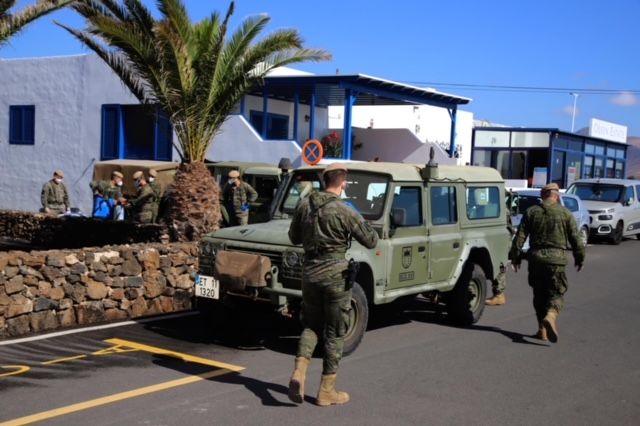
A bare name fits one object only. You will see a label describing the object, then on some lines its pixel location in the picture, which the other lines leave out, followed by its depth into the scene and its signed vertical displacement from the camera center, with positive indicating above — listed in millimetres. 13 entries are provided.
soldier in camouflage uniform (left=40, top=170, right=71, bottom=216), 17219 -1118
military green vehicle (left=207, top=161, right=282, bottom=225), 14812 -356
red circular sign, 15000 +273
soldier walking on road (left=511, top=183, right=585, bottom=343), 7906 -842
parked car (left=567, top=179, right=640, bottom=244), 20750 -726
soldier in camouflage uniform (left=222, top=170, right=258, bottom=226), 13992 -756
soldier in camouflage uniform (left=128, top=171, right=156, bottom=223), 14258 -981
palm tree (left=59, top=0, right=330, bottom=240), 11109 +1565
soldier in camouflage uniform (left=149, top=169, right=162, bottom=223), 14414 -749
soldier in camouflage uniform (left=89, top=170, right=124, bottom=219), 16594 -867
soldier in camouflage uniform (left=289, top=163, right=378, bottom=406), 5469 -836
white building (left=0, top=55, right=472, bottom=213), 24953 +1335
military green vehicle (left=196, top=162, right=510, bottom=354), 6945 -847
